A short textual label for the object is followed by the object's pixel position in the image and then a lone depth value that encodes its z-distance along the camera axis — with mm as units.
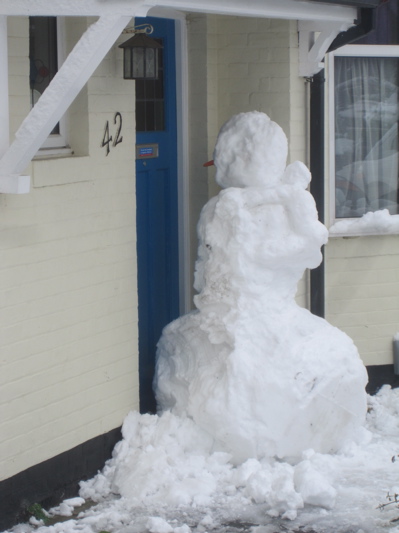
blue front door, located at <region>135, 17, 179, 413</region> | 7000
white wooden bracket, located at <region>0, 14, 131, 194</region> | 4797
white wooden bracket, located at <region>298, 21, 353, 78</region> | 6750
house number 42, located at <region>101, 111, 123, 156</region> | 6058
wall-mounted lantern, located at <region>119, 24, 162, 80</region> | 6062
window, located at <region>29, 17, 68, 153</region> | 5816
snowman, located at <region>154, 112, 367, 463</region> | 6168
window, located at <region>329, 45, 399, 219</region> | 7828
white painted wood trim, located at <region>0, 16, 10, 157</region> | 5090
